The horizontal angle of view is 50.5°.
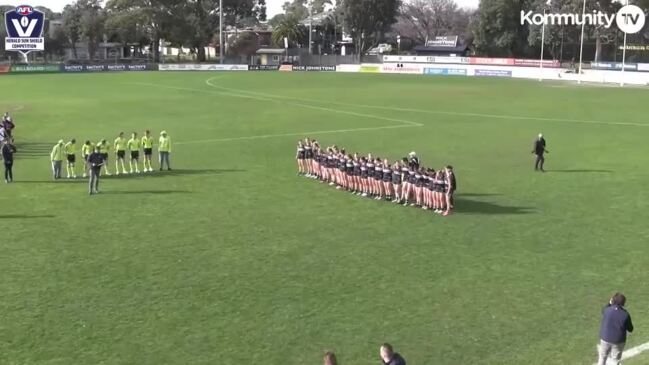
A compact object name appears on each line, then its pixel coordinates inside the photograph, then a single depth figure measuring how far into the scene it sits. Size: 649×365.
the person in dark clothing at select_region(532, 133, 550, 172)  26.25
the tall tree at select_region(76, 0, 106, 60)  126.15
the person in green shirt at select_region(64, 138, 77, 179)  26.06
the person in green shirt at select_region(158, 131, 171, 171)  27.11
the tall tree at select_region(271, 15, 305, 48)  133.00
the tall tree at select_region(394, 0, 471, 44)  147.25
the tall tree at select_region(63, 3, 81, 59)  130.25
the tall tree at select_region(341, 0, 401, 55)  120.12
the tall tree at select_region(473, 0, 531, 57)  109.12
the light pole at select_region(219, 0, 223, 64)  110.47
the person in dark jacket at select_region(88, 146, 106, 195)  22.44
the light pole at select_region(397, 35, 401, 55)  138.00
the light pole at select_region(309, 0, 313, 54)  126.46
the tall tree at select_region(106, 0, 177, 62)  120.38
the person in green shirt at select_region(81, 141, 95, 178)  24.32
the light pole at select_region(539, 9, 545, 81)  85.34
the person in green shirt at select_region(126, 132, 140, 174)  26.73
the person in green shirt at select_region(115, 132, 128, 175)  26.36
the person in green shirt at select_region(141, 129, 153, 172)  27.23
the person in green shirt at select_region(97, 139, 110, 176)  24.57
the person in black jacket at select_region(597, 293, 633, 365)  9.31
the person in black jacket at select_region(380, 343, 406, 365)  7.73
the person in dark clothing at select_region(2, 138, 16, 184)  24.41
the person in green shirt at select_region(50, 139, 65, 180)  25.33
